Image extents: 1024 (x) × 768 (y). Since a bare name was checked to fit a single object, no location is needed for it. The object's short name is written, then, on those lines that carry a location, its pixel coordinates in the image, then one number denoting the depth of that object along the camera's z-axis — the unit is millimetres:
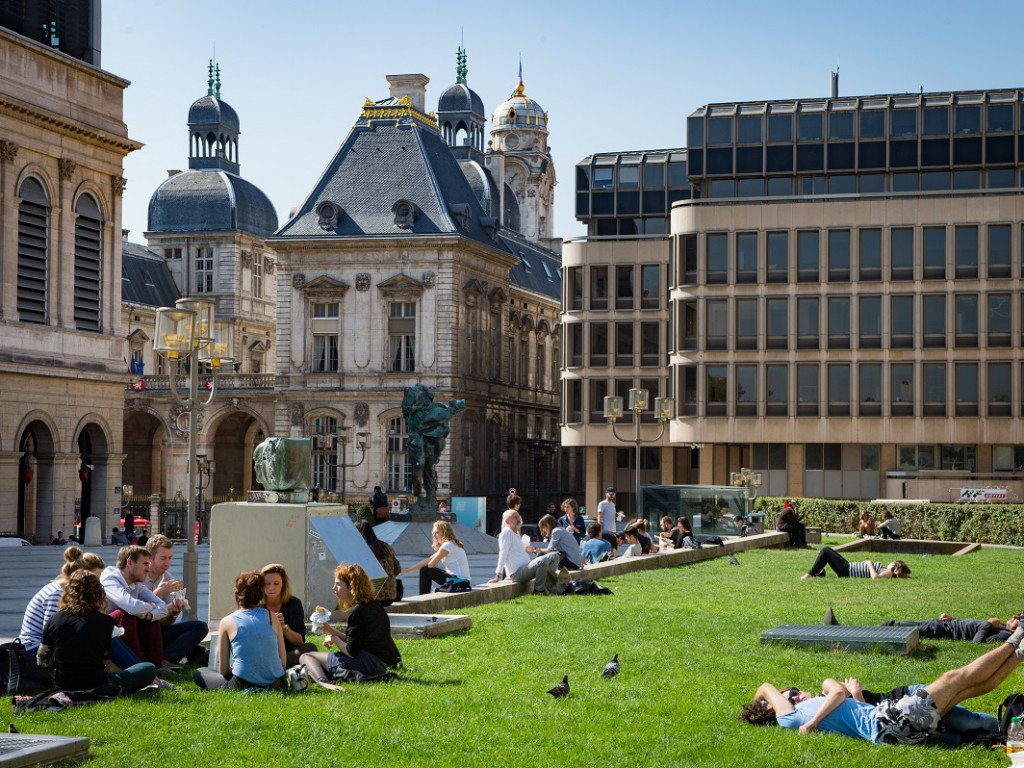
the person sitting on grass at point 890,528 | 45219
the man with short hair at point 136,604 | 15391
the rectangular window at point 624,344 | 77625
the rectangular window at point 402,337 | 80375
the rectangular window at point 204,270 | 101062
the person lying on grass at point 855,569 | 29328
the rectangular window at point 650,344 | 77062
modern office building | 66250
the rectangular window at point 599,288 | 77875
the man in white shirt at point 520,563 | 25031
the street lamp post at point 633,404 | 50791
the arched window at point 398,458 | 79312
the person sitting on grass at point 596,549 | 33719
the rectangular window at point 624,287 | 77625
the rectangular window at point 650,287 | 77062
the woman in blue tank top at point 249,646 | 14375
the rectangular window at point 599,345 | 77688
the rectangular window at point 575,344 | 77938
